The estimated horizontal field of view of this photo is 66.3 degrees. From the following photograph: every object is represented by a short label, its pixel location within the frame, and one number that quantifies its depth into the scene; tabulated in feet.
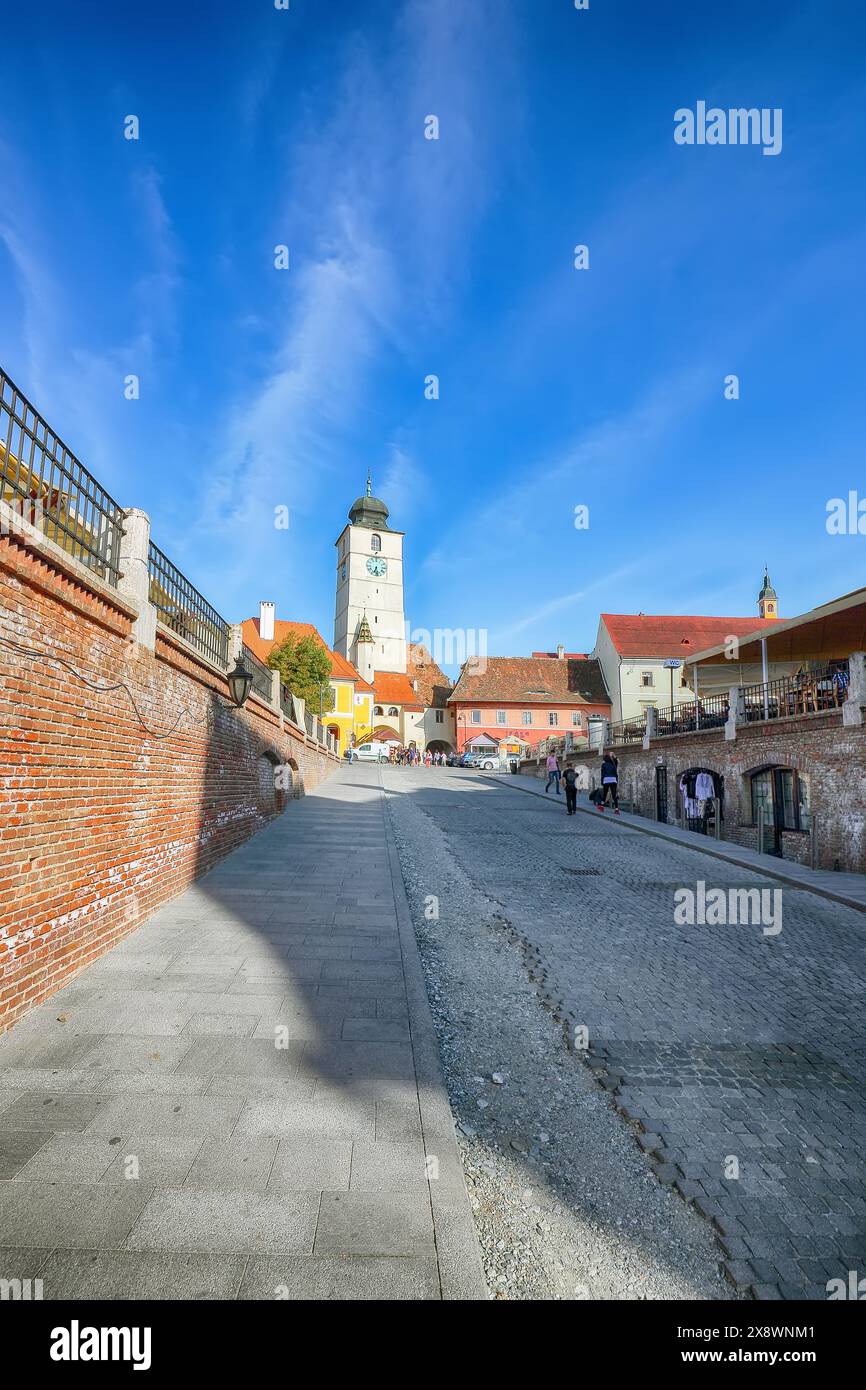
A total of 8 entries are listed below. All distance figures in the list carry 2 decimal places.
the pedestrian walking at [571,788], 65.21
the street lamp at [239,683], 35.80
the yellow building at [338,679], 188.33
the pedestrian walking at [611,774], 67.82
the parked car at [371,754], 171.22
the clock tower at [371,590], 246.88
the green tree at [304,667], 153.69
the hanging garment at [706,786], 61.05
